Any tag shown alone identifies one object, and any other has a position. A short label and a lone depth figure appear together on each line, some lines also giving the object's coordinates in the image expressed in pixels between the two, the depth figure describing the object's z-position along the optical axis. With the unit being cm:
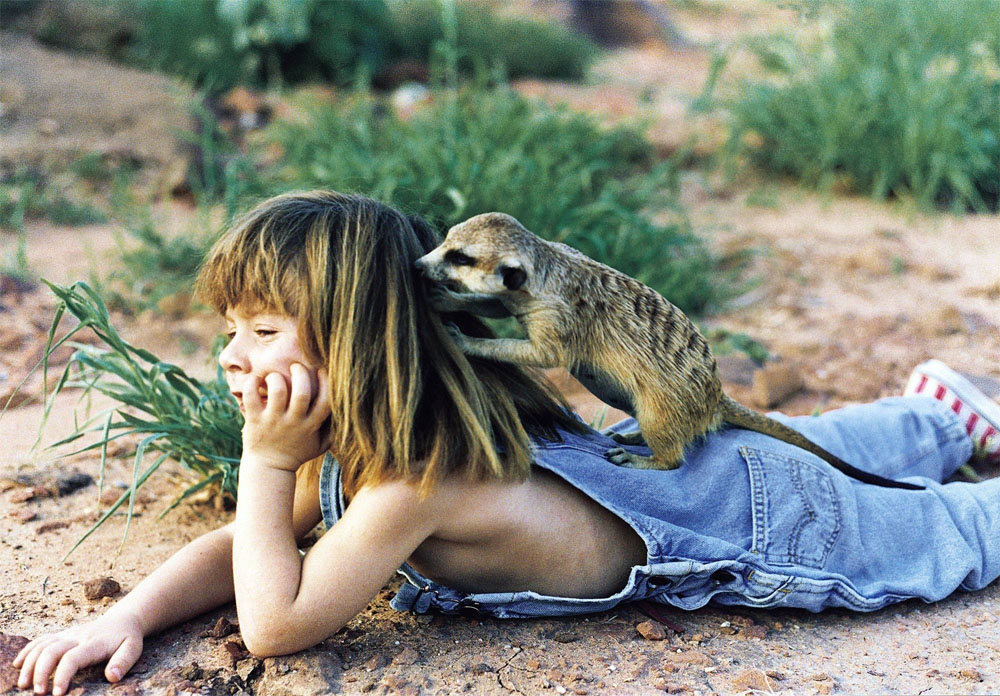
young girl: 176
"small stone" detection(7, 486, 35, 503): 241
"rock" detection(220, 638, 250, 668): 187
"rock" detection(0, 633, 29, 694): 173
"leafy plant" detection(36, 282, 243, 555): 227
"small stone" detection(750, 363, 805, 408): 315
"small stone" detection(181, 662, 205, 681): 180
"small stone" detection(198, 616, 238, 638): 194
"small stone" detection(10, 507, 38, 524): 234
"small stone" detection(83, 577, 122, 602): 204
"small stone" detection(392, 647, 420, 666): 187
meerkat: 191
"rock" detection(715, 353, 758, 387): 329
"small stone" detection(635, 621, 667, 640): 200
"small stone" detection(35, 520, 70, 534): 231
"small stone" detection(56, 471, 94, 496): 249
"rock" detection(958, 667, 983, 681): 187
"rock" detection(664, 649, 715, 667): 192
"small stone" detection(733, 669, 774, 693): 183
